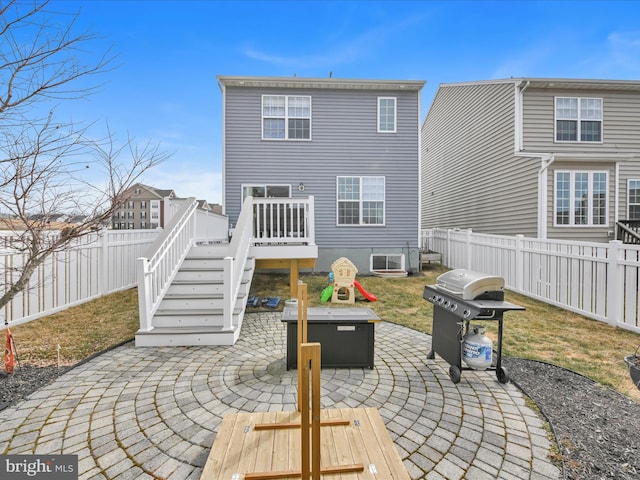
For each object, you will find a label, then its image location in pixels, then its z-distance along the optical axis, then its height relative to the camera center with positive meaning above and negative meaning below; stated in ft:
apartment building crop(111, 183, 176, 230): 145.73 +10.84
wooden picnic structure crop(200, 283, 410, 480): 4.77 -4.89
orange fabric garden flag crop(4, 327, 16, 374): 10.84 -4.67
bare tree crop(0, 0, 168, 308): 8.45 +3.12
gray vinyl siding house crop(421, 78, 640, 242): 32.24 +9.56
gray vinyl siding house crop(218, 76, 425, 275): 33.81 +9.53
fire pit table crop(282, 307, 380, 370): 11.69 -4.28
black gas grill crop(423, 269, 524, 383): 10.04 -2.59
